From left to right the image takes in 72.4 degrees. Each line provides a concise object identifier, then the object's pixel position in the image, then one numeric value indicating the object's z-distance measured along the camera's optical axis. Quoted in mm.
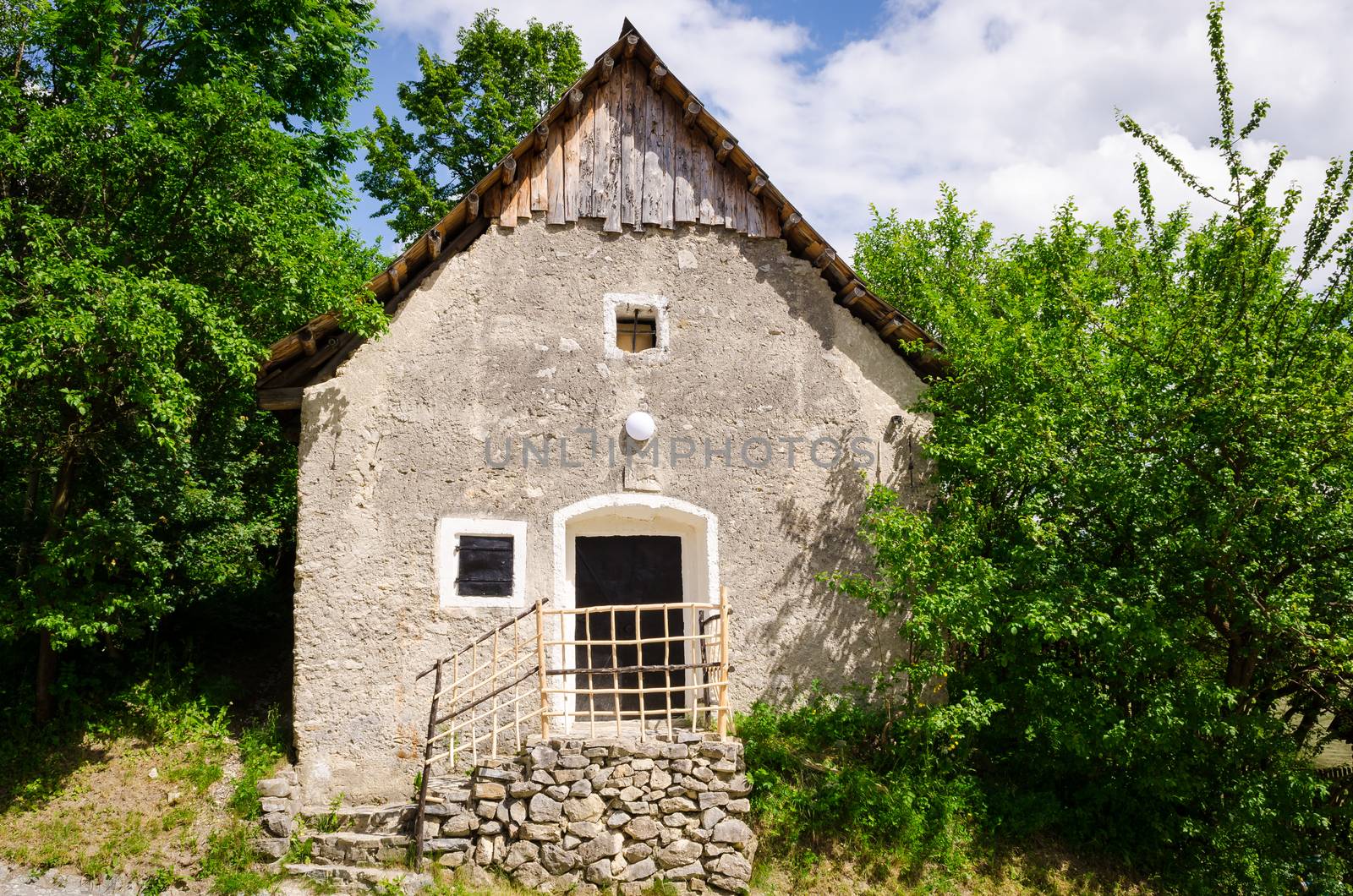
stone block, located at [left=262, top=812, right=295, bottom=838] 7145
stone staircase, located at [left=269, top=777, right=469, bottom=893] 6542
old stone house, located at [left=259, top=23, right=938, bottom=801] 7855
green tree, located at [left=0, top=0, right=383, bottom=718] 6914
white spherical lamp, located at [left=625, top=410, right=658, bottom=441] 8414
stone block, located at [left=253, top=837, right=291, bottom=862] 6996
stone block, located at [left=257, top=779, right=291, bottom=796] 7328
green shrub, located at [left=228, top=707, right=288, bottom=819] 7379
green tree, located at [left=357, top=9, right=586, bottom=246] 15570
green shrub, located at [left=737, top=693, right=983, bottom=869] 7285
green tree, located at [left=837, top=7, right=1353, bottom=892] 7383
